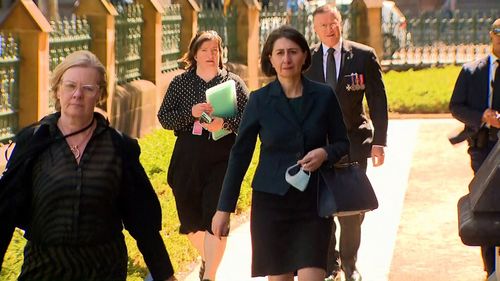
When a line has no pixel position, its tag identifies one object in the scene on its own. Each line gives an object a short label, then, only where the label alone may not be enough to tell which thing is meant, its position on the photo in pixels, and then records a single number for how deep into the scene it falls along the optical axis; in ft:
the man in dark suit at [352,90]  59.67
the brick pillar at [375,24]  171.12
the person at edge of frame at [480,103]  58.70
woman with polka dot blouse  57.98
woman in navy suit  44.60
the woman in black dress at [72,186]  34.50
